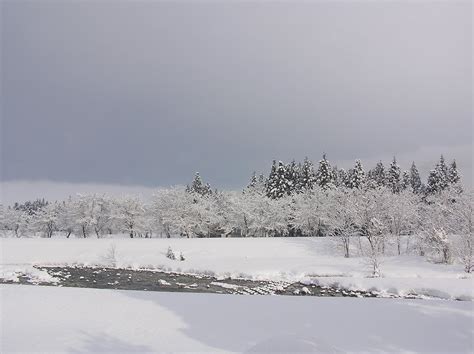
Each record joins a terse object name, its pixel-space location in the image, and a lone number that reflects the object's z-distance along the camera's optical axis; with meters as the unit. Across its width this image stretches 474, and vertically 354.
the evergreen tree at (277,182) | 56.19
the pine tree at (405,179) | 65.12
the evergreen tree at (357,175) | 55.47
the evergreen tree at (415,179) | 69.56
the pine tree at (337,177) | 62.08
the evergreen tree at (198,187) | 66.36
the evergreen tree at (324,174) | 56.31
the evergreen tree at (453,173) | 56.44
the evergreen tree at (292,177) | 57.81
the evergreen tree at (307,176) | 59.06
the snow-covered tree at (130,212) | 60.53
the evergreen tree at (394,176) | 59.81
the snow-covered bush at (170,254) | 35.80
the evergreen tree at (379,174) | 62.08
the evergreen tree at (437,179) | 55.02
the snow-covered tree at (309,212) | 50.19
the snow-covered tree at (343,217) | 36.56
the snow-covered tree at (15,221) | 81.00
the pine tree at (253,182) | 69.68
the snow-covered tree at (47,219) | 71.31
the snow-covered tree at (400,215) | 37.69
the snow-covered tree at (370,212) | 31.97
